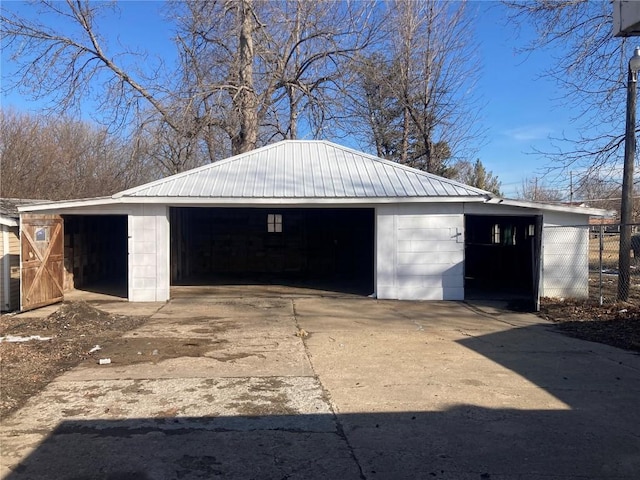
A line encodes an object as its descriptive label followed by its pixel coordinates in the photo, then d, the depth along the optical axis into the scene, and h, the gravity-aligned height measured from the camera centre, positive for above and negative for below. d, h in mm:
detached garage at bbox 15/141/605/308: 13445 -11
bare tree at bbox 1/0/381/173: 22625 +7002
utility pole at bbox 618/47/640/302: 12352 +844
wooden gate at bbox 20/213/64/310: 11844 -1027
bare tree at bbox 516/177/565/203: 45162 +2659
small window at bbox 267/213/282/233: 21438 -140
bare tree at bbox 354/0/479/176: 26406 +6723
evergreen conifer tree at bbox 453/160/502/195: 48312 +4235
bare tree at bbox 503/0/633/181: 12875 +5147
